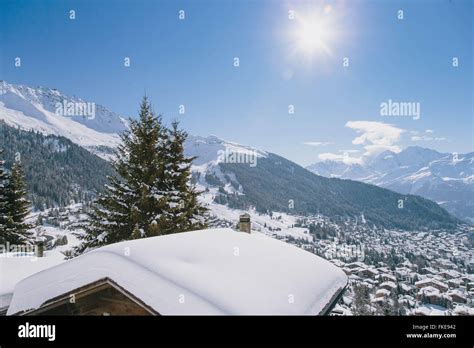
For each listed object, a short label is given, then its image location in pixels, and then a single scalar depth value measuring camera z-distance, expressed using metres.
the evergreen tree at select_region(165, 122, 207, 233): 16.50
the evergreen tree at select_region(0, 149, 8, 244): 25.52
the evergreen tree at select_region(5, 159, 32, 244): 26.77
